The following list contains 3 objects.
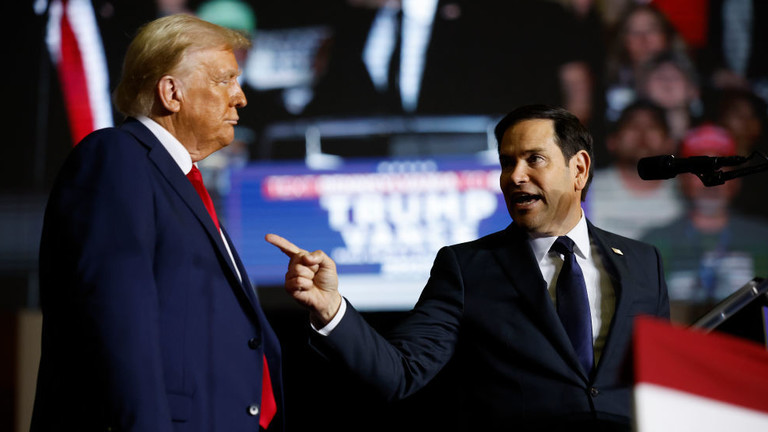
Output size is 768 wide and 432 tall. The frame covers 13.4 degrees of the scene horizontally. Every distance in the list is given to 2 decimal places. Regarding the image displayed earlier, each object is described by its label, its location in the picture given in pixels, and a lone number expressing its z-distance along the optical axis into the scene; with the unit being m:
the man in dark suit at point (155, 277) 5.53
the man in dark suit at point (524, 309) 5.74
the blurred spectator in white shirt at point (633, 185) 7.52
